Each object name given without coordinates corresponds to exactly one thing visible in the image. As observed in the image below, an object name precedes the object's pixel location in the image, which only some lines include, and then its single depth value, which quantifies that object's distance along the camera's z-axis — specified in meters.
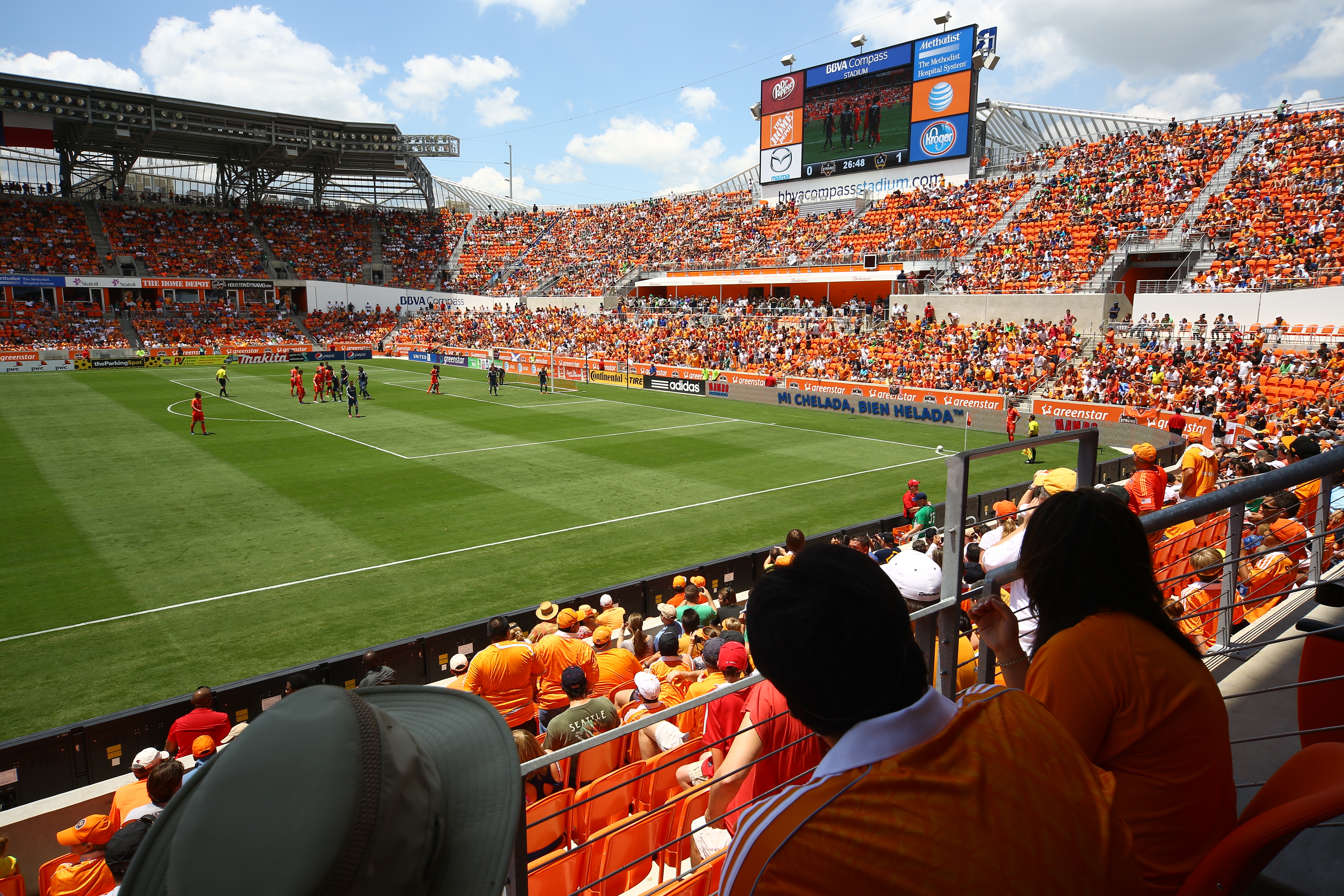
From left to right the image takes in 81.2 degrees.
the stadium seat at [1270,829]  2.00
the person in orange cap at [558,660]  7.51
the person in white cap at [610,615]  9.45
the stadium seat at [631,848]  4.08
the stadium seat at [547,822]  4.00
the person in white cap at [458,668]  8.05
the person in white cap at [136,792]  5.79
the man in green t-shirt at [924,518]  12.59
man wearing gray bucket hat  1.14
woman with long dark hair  2.26
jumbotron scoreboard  46.09
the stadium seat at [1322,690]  3.17
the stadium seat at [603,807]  4.50
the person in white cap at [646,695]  6.19
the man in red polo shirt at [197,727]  7.15
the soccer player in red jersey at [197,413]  26.31
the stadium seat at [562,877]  3.91
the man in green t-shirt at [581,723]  5.56
